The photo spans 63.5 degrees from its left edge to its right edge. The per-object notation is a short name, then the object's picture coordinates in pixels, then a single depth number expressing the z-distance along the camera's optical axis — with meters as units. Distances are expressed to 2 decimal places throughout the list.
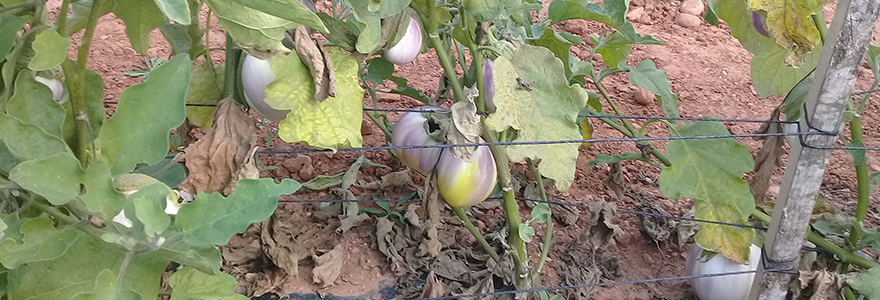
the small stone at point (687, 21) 2.78
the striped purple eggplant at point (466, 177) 1.00
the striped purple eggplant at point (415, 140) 1.06
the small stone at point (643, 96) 2.15
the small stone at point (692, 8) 2.85
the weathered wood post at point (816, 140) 0.95
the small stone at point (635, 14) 2.78
